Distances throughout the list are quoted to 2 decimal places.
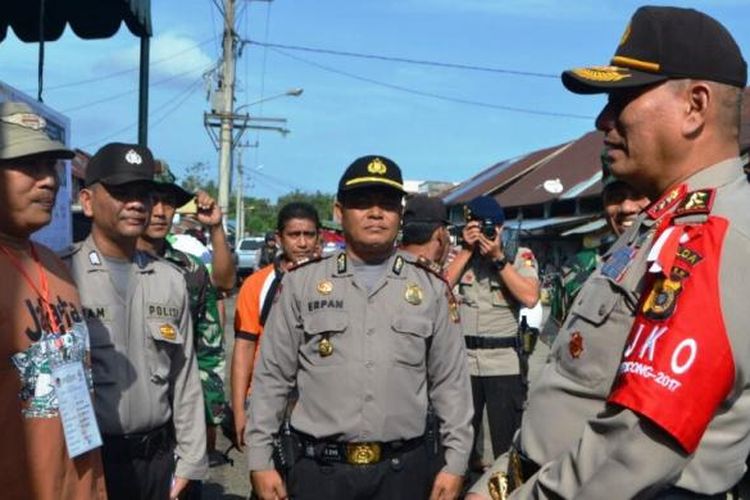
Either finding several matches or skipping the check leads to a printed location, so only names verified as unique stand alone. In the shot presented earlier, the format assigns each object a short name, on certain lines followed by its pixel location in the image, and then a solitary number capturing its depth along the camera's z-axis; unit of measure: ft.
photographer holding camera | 18.90
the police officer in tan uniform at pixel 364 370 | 11.15
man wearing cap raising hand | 14.98
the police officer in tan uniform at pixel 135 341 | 10.91
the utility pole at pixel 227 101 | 90.48
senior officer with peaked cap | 5.15
